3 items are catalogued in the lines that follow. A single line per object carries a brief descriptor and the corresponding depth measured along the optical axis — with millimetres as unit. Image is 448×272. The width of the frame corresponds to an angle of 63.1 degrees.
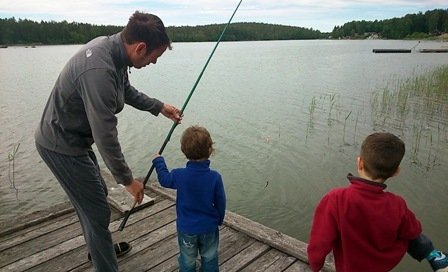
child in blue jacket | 2365
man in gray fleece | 2051
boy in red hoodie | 1782
